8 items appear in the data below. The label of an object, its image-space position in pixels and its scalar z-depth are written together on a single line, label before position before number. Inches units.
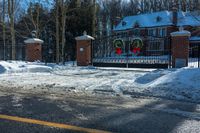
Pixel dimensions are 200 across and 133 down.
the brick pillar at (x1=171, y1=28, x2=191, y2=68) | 372.6
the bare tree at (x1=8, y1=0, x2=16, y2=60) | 584.0
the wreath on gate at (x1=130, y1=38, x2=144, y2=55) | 428.0
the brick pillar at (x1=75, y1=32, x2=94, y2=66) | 442.5
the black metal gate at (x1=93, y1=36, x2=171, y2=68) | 410.8
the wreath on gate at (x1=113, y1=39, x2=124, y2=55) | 438.7
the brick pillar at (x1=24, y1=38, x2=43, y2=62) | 472.2
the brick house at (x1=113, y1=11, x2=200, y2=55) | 1029.1
